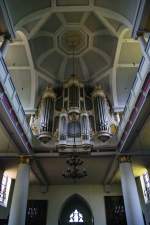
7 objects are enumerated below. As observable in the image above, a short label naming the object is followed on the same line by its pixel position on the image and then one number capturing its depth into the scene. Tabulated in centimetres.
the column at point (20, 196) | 1050
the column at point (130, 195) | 1035
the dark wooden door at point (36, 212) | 1536
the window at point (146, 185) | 1448
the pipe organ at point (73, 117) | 1276
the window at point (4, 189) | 1470
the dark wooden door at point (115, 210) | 1531
